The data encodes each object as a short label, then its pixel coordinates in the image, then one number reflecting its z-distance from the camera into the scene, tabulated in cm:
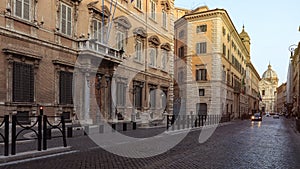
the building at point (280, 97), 9055
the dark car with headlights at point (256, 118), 3443
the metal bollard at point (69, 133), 976
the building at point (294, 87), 5271
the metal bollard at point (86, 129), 1064
